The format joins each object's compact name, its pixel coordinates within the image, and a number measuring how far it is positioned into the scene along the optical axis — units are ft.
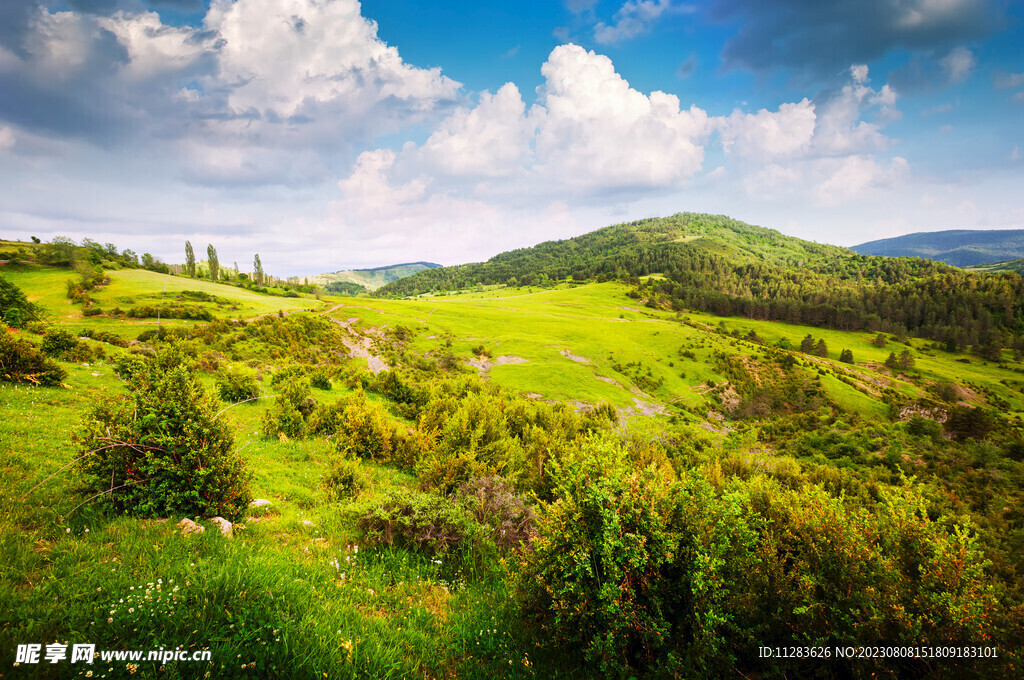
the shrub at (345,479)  33.63
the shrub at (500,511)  28.19
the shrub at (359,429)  46.39
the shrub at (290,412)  46.55
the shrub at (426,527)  24.90
